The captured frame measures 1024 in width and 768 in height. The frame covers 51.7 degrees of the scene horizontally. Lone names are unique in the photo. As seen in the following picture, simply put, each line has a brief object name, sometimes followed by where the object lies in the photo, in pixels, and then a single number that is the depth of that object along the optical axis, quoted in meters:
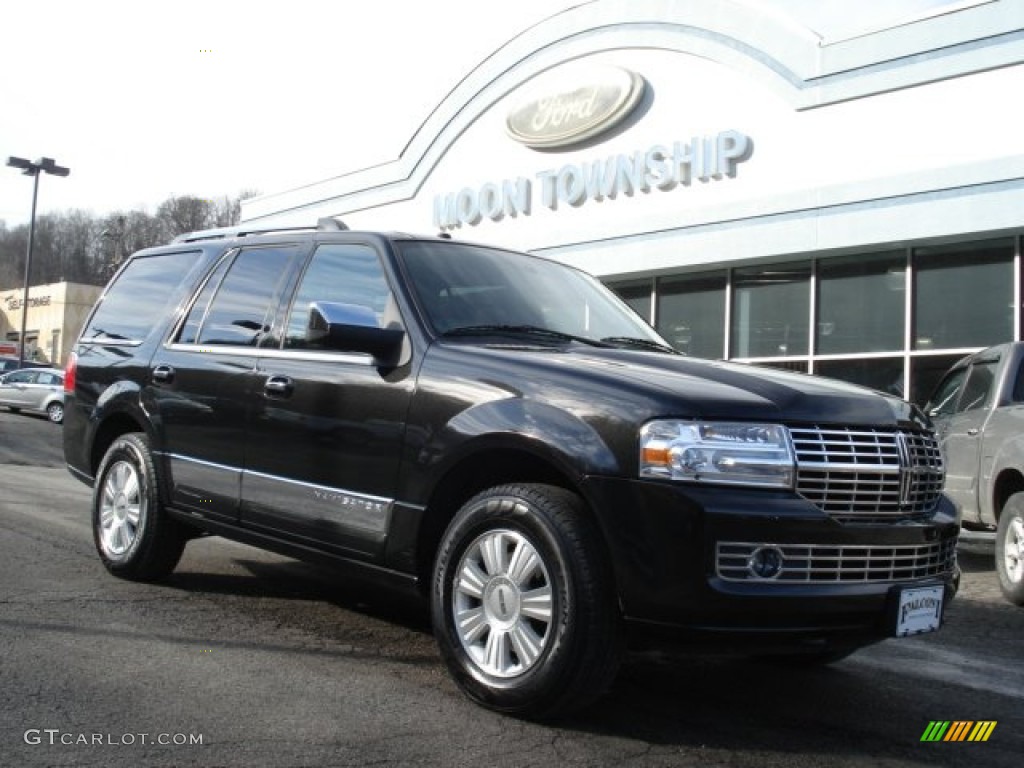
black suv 3.47
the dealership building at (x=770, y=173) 13.64
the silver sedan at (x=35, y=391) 27.75
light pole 35.47
